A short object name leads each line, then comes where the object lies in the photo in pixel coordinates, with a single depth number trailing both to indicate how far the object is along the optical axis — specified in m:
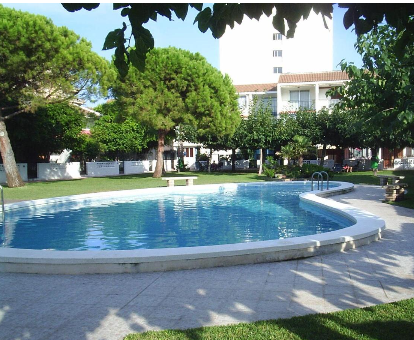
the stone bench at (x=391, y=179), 14.91
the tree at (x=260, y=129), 32.75
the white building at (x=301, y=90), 41.91
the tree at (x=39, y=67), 18.47
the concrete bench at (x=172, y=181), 19.65
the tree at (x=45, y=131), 25.23
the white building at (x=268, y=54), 53.41
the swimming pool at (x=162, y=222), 8.84
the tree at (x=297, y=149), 27.41
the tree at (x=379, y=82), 10.70
